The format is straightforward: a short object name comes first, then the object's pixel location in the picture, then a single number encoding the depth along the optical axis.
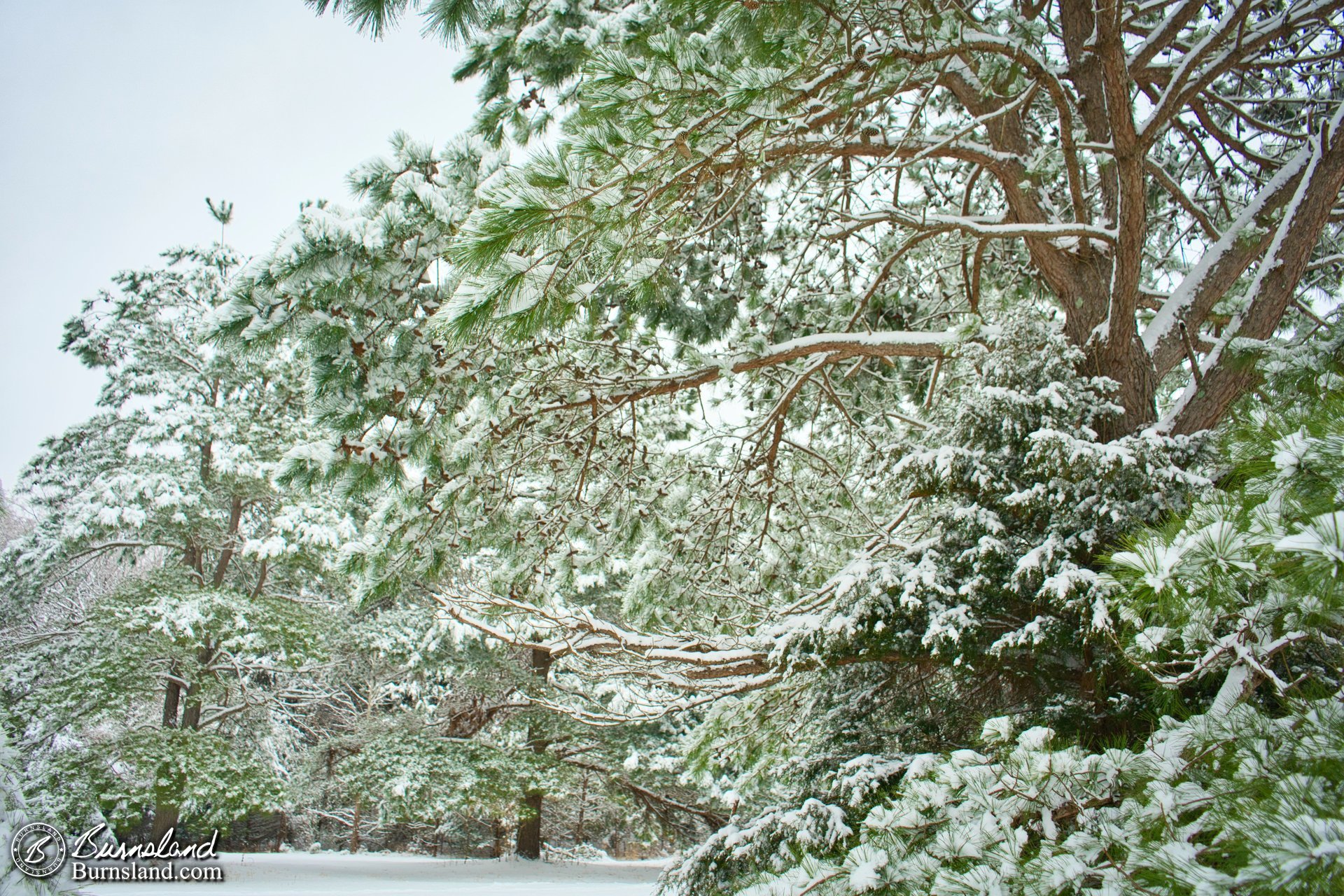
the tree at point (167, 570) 7.79
